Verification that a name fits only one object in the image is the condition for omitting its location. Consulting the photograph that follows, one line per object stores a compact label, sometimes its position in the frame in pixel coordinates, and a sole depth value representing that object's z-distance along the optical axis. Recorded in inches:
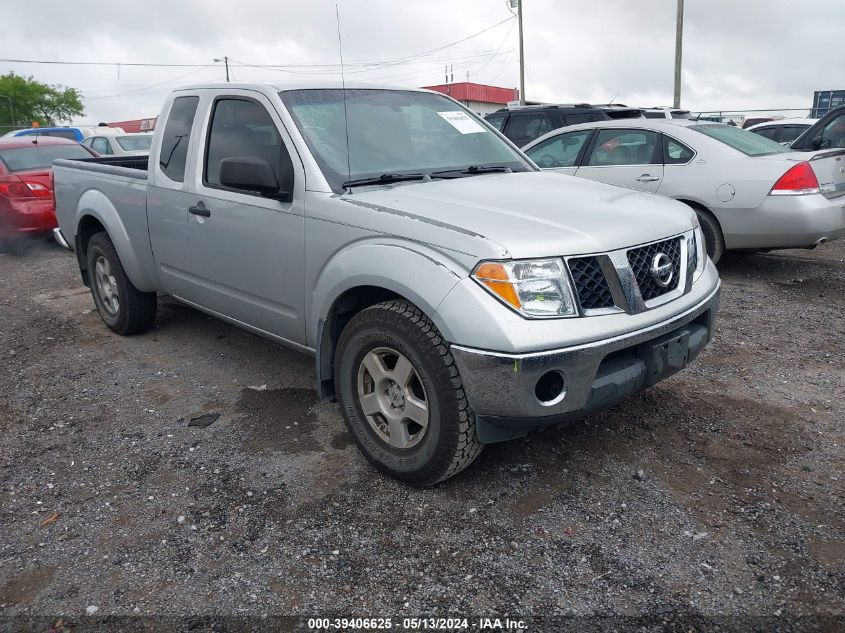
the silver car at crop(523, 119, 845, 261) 246.8
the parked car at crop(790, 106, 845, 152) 338.3
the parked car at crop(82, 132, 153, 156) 546.0
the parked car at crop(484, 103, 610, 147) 421.1
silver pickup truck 106.3
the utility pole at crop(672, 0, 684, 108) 775.7
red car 361.4
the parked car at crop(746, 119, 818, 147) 549.3
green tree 2630.4
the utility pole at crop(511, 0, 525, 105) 1161.4
